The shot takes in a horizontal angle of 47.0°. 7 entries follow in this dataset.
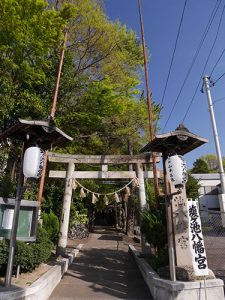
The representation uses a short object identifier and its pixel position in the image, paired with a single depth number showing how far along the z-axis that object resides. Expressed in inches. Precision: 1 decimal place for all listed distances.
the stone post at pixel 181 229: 265.3
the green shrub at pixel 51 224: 455.2
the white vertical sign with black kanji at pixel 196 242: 244.2
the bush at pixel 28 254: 249.0
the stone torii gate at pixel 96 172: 453.7
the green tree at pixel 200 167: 2000.1
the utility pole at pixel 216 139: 675.6
